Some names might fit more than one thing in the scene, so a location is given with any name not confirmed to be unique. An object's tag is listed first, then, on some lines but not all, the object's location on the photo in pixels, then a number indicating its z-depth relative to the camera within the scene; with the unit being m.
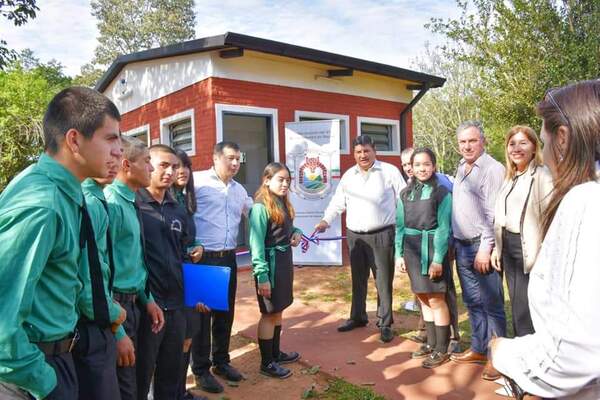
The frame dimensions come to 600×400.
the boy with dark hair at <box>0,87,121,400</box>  1.40
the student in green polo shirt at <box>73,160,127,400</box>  1.78
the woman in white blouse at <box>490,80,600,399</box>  1.10
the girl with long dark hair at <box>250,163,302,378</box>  3.93
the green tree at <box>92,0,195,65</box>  33.00
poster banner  8.95
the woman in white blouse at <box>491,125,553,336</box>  3.26
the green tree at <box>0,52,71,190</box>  16.06
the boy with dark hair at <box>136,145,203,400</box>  2.86
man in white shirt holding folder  3.93
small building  8.53
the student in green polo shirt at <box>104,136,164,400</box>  2.38
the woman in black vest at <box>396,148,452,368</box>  4.14
